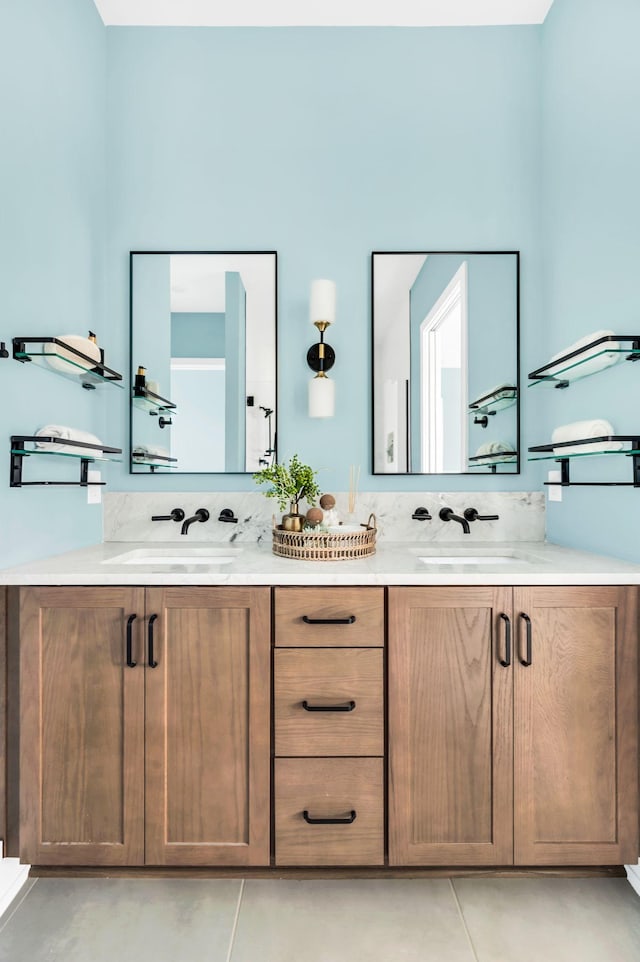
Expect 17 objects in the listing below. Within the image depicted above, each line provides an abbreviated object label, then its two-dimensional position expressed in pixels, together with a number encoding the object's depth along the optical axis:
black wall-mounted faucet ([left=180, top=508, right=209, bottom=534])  2.13
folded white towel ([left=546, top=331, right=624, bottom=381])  1.66
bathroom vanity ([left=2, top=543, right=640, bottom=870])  1.53
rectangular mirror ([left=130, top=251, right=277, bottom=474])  2.22
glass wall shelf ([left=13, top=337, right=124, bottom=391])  1.63
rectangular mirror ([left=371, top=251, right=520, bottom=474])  2.21
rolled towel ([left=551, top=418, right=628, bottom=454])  1.61
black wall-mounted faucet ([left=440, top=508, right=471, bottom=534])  2.10
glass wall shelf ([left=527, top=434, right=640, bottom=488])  1.58
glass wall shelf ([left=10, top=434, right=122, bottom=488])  1.60
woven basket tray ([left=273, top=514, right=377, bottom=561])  1.78
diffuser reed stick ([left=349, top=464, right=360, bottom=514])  2.08
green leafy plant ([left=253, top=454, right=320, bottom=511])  1.96
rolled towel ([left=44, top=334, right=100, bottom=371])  1.70
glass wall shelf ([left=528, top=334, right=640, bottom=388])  1.60
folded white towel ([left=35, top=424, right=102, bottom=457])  1.67
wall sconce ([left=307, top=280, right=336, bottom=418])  2.13
